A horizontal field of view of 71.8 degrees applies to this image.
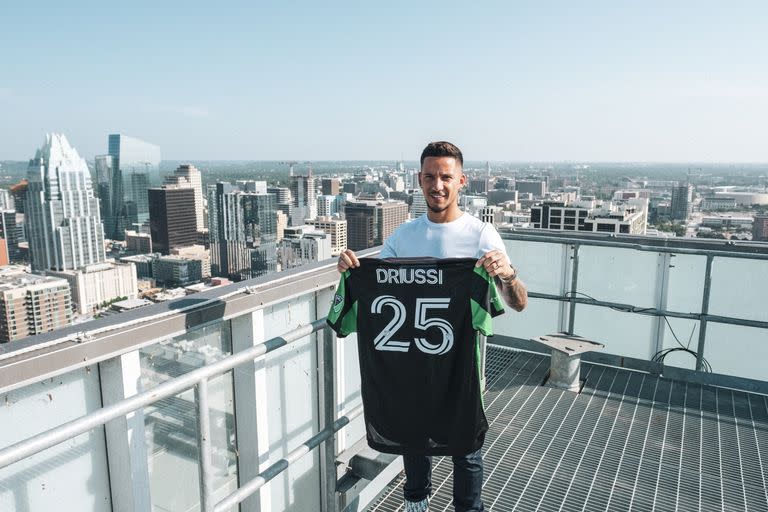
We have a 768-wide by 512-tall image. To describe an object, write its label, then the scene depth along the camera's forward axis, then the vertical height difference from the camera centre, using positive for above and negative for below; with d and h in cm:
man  201 -26
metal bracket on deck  386 -138
